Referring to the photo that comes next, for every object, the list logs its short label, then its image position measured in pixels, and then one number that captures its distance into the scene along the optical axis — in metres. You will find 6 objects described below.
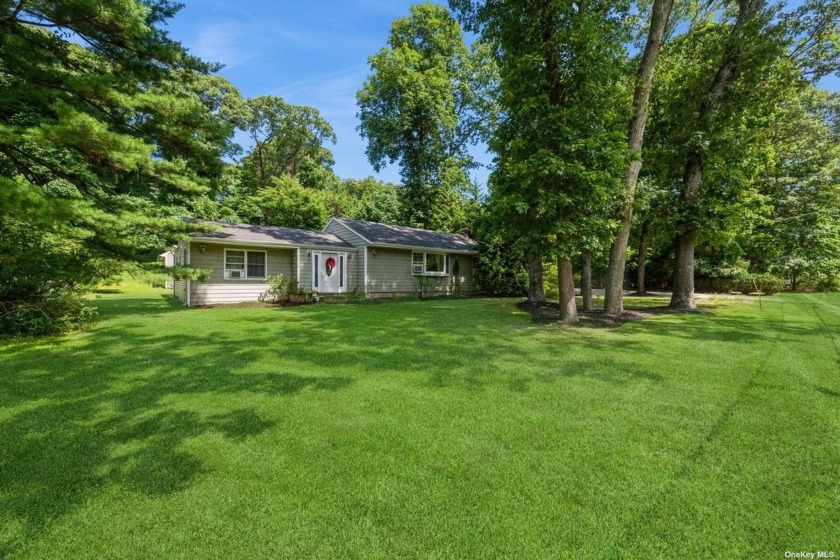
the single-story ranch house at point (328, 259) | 13.16
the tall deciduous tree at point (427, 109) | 24.39
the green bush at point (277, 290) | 14.07
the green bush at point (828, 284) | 21.36
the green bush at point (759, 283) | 20.39
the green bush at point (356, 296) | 15.75
